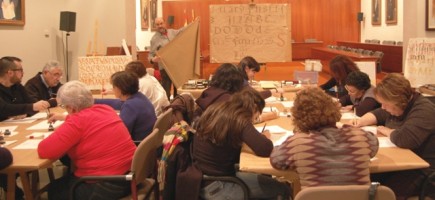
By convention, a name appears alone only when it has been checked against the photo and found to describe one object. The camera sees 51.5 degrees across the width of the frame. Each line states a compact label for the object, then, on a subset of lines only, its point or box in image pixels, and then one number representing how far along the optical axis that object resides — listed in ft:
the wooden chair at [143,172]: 8.81
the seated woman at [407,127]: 8.84
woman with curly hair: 7.16
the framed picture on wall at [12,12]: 19.89
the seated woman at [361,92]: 12.73
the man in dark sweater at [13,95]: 13.21
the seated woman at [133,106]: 11.88
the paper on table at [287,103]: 14.96
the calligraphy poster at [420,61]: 17.84
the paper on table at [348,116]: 12.77
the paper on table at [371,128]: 10.59
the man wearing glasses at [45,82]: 16.01
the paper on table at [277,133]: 9.95
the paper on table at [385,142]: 9.24
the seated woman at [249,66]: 18.37
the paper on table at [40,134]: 10.90
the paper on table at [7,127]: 11.82
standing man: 26.55
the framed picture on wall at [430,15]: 19.69
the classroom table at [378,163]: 7.97
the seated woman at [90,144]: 8.82
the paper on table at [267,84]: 19.43
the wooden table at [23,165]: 8.52
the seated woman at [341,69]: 15.93
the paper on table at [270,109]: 13.34
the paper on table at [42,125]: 11.94
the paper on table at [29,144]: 9.83
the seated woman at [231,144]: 8.79
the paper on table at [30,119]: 13.03
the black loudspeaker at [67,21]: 23.16
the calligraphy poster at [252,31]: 22.76
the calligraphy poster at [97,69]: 19.70
